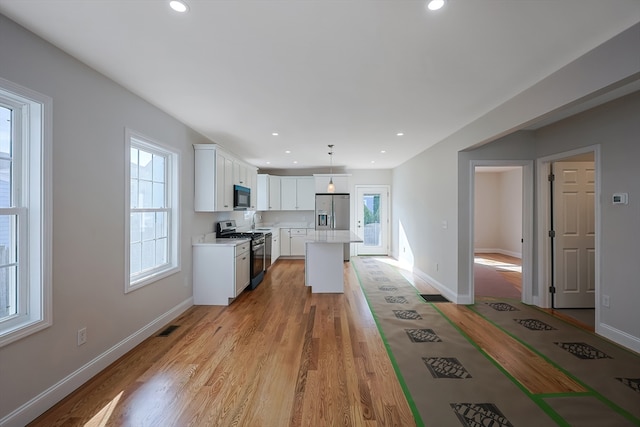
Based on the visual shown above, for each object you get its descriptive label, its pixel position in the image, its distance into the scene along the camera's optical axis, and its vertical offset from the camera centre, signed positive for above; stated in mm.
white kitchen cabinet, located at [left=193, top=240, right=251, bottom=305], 3973 -912
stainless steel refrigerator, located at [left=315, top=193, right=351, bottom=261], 7020 +76
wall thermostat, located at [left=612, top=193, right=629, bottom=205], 2791 +171
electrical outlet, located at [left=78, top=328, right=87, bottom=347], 2162 -1013
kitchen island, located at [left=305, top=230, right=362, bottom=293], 4594 -933
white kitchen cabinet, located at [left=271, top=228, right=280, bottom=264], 6566 -829
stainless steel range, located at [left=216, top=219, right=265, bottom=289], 4848 -560
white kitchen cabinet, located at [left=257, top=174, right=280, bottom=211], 7289 +555
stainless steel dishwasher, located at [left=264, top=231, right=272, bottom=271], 5719 -812
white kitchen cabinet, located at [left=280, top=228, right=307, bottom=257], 7456 -819
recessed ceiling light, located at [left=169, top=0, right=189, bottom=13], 1521 +1188
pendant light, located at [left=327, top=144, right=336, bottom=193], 5188 +1252
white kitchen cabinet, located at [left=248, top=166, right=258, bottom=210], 6018 +702
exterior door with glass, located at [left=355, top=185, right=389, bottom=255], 7922 -175
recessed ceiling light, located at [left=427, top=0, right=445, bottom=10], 1514 +1195
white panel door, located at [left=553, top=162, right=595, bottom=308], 3797 -451
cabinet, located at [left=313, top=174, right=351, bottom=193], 7070 +843
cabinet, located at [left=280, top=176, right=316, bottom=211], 7594 +555
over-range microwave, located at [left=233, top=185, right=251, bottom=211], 4965 +285
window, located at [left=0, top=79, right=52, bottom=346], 1781 +9
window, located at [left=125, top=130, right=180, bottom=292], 2934 -1
